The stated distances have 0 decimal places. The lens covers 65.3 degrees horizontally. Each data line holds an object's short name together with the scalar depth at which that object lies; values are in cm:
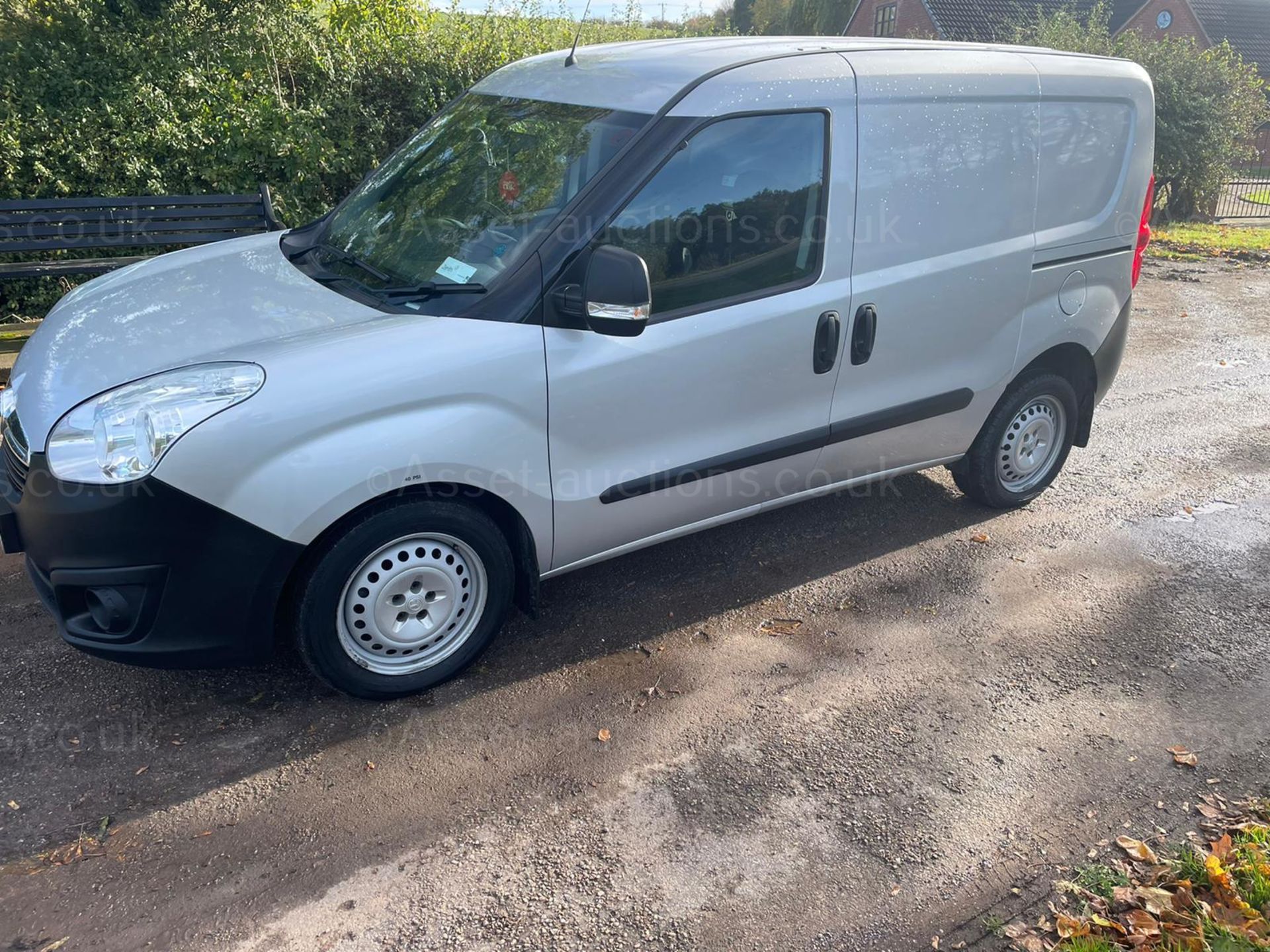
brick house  3500
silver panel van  302
